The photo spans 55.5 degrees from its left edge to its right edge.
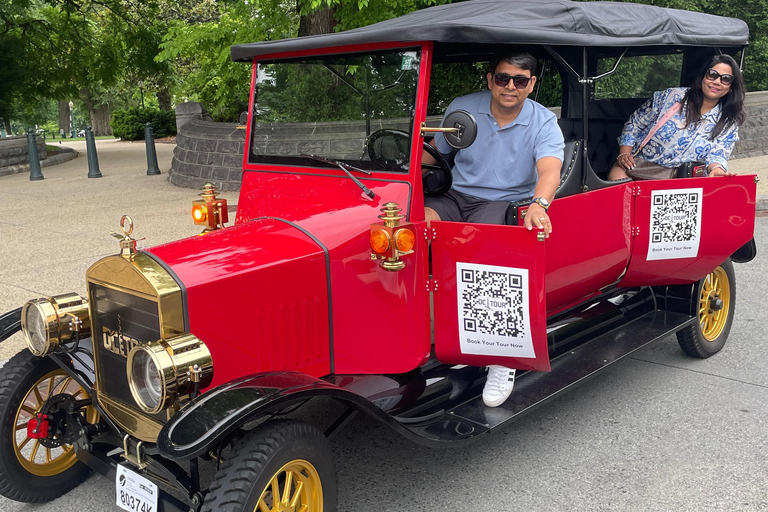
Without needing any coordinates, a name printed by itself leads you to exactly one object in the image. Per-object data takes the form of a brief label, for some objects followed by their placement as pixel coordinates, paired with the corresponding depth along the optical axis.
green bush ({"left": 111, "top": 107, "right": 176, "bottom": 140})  25.98
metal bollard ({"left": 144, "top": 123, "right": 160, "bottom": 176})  14.06
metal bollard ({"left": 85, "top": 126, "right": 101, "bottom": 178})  14.06
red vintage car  2.59
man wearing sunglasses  3.44
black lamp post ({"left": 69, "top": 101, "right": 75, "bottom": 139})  41.83
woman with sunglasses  4.51
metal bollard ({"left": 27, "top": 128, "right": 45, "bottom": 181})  13.98
